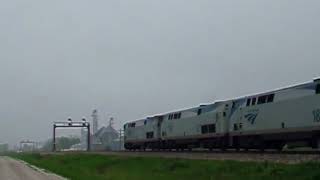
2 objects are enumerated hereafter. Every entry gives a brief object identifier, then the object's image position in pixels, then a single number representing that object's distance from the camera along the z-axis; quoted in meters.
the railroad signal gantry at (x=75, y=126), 111.12
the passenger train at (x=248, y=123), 32.09
